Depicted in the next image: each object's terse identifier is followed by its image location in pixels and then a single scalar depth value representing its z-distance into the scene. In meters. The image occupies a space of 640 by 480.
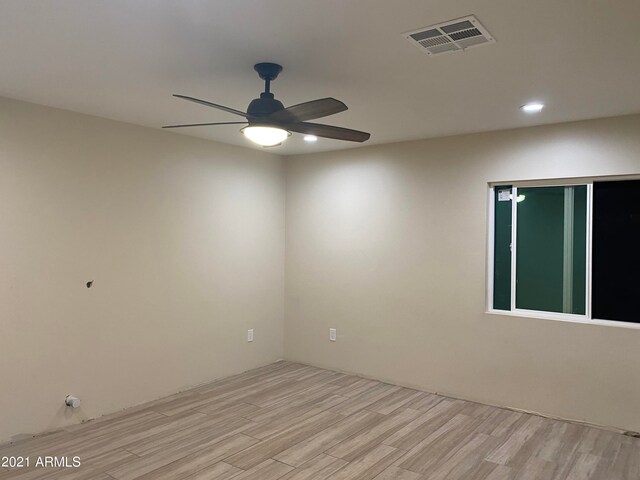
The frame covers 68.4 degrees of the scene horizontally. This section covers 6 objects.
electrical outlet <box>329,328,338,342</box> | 5.32
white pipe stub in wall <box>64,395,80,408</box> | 3.69
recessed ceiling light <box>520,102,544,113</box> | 3.38
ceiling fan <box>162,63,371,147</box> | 2.42
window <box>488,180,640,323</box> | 3.80
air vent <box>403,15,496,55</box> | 2.12
